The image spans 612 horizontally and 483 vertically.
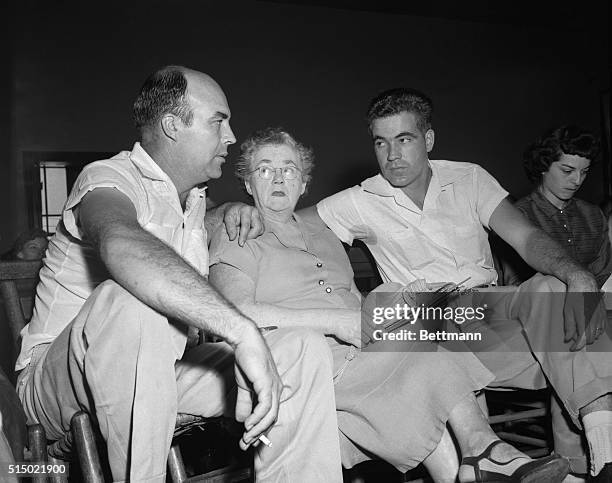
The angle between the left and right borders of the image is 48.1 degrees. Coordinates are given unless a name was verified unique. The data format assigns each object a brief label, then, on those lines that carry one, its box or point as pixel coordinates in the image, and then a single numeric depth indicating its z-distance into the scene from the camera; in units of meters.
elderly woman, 1.63
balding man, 1.21
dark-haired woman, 2.62
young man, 1.93
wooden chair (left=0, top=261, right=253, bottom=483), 1.39
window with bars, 6.11
